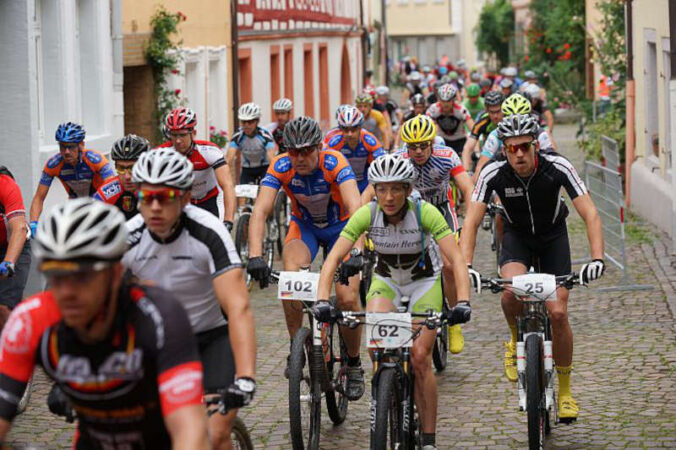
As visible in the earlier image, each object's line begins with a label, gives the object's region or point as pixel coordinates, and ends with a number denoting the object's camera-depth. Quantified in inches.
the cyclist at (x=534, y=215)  314.3
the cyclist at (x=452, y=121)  741.3
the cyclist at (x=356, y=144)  513.0
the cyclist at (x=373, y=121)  762.8
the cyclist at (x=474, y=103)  897.5
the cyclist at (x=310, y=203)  336.2
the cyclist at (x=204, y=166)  421.4
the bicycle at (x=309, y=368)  296.4
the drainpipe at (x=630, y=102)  855.1
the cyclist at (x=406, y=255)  285.9
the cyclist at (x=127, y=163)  357.7
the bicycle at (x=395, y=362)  266.2
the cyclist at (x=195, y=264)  215.2
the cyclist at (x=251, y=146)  631.2
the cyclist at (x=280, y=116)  680.4
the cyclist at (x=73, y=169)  417.4
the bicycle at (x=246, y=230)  579.2
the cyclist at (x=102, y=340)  155.1
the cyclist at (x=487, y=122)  603.2
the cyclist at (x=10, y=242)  349.7
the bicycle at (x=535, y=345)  285.0
